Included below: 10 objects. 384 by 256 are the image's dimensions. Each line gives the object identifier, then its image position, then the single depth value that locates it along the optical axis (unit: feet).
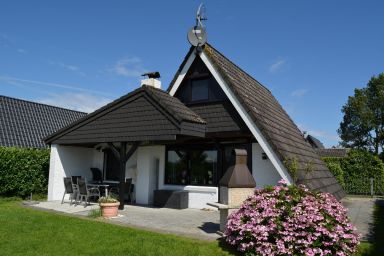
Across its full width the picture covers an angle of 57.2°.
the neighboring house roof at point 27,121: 67.00
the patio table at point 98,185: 46.51
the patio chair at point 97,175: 58.54
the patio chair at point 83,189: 44.73
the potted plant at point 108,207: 36.81
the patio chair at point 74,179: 53.12
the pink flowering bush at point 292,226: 22.54
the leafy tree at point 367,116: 168.14
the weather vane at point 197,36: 45.32
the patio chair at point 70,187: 47.16
